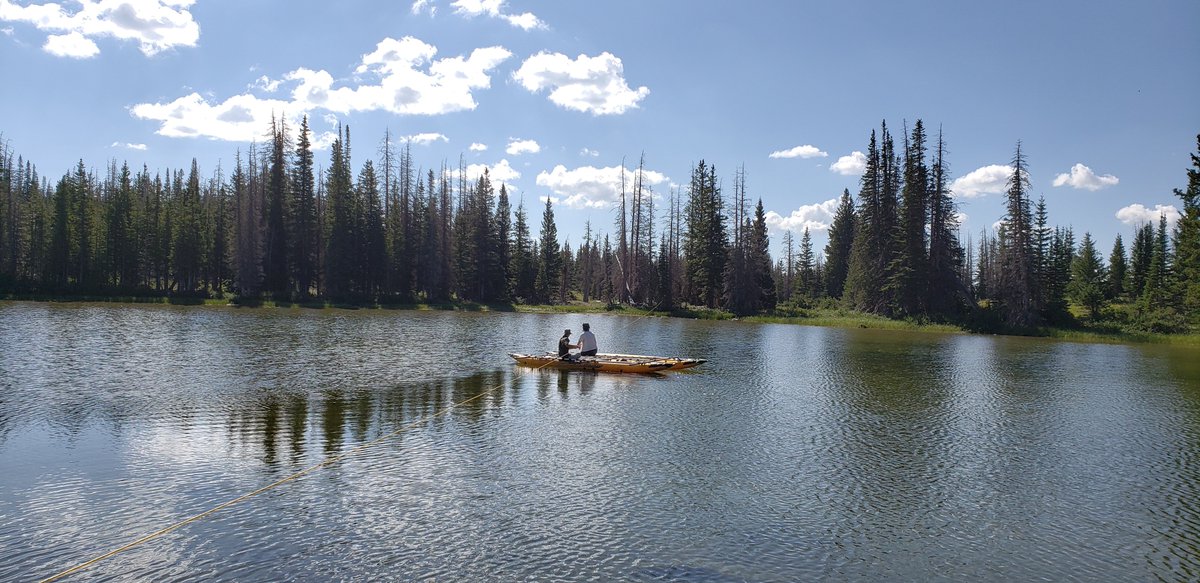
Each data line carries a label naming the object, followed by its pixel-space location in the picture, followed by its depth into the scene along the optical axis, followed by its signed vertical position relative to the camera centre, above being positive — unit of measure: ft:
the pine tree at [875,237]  237.45 +23.58
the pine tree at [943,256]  220.84 +15.52
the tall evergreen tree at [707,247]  270.26 +21.92
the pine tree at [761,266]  257.96 +13.98
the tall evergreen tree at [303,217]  261.65 +31.38
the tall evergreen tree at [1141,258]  303.48 +21.63
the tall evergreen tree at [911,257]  220.43 +14.68
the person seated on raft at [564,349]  97.50 -6.99
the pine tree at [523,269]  319.06 +14.54
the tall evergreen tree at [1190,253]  125.29 +13.47
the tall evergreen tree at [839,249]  331.77 +26.30
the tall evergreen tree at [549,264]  329.72 +18.40
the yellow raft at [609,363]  95.20 -8.83
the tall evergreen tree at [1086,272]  292.20 +15.05
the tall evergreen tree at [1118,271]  320.91 +15.94
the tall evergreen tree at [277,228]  253.44 +25.93
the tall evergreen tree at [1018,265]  199.93 +11.22
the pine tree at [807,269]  373.07 +19.09
